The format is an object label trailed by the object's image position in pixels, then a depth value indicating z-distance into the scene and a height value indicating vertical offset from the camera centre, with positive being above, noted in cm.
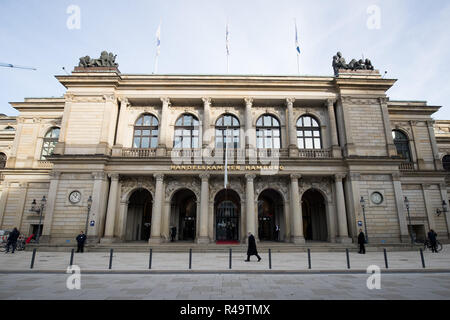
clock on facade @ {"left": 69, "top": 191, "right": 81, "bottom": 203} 2238 +193
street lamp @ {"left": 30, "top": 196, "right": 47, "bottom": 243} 2701 +113
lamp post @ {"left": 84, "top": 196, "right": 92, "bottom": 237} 2122 +106
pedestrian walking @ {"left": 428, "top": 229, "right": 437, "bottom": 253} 1959 -160
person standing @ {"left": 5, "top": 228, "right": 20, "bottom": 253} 1934 -169
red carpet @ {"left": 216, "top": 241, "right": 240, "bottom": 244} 2383 -215
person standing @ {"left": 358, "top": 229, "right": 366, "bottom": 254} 1862 -167
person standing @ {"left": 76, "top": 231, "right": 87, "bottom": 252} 1898 -170
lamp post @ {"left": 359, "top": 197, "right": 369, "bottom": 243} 2153 +118
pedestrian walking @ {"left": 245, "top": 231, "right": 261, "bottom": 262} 1454 -160
